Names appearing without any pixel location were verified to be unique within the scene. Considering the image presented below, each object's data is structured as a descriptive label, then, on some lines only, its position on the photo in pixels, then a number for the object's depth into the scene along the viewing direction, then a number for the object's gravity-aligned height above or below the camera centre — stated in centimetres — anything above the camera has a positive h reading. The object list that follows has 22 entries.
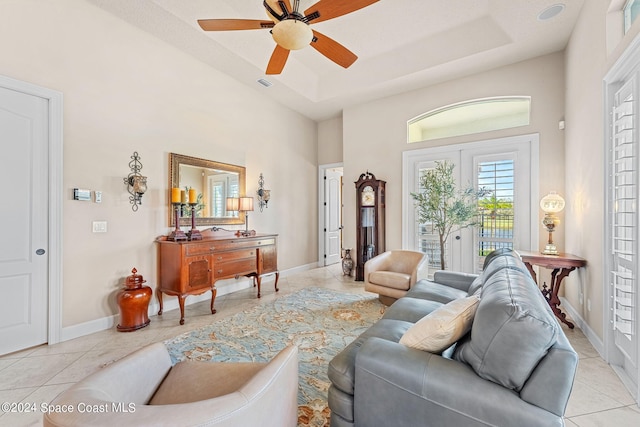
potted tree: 372 +11
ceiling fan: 227 +168
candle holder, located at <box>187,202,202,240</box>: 362 -22
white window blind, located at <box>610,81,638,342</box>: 203 +0
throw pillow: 138 -57
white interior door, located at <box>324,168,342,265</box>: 673 -3
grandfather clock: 531 -10
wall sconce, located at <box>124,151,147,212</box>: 333 +37
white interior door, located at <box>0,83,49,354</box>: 254 -7
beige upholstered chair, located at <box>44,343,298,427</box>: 80 -64
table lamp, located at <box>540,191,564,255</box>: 345 +6
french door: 415 +27
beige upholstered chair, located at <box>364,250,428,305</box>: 349 -78
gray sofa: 103 -68
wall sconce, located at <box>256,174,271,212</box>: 516 +36
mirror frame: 378 +57
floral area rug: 202 -123
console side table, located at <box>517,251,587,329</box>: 298 -55
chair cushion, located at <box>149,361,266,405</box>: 124 -77
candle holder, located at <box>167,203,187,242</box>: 353 -24
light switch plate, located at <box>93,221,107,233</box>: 308 -14
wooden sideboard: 336 -63
